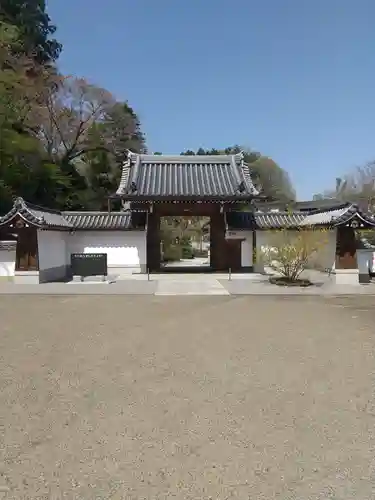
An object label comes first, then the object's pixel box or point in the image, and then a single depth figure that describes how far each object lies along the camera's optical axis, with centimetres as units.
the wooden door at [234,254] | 2317
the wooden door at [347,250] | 1839
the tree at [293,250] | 1725
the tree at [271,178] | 6156
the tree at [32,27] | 3142
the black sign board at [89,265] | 1969
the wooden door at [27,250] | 1795
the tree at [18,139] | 2505
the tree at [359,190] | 4479
